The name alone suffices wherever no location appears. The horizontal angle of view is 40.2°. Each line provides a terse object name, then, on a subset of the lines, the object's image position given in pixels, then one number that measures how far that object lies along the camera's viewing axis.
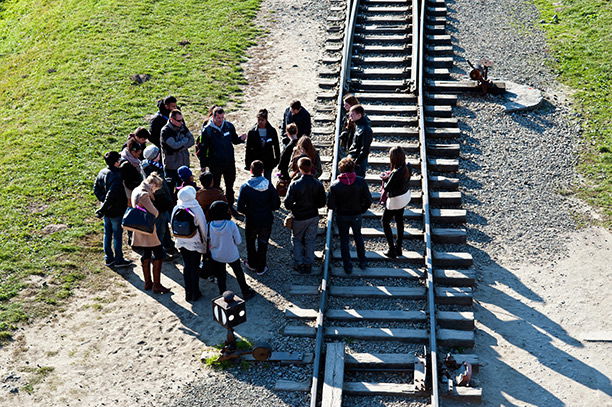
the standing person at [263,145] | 13.91
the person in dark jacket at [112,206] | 12.80
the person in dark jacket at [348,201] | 12.16
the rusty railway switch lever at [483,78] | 17.81
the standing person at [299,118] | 13.98
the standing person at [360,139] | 13.43
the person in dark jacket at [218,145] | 13.74
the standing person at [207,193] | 12.35
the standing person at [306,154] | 12.88
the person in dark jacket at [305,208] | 12.21
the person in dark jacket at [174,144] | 13.59
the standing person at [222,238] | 11.82
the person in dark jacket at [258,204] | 12.37
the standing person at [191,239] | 11.79
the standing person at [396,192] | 12.55
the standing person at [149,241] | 12.23
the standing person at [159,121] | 14.28
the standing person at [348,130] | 13.77
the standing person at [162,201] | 12.48
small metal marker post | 10.84
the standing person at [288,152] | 13.52
